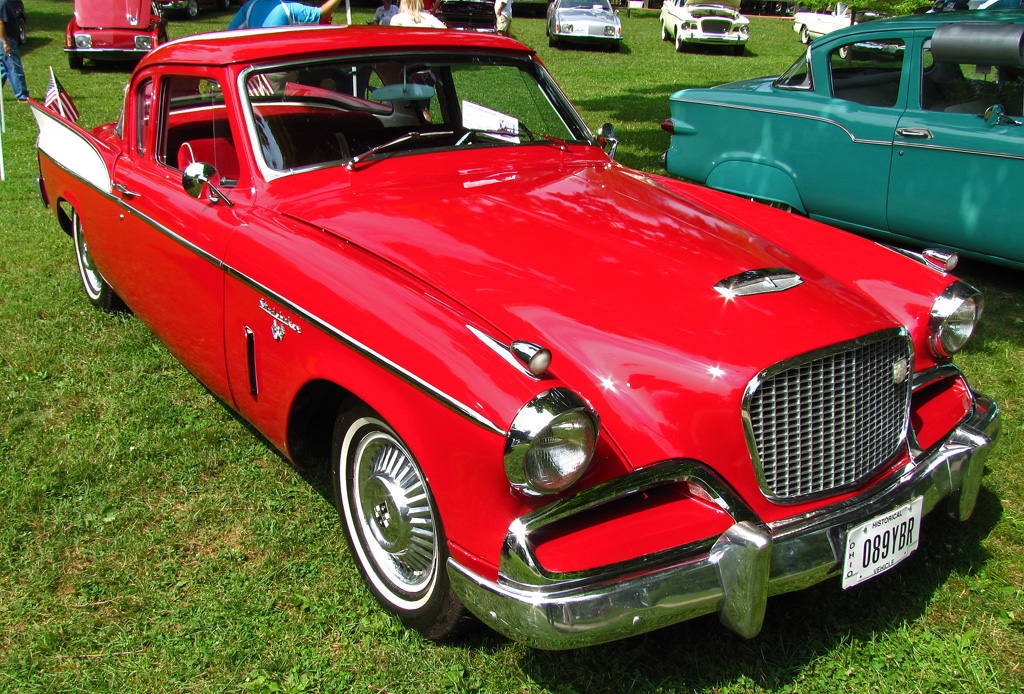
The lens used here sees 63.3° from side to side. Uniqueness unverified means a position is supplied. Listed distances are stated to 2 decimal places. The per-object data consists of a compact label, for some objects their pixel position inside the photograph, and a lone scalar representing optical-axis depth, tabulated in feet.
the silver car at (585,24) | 58.90
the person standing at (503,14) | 49.44
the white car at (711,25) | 61.05
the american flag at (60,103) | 17.02
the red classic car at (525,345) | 6.73
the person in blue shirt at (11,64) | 35.47
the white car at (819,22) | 65.53
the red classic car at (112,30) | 46.21
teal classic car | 16.30
